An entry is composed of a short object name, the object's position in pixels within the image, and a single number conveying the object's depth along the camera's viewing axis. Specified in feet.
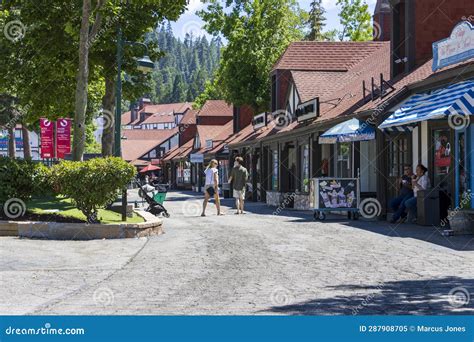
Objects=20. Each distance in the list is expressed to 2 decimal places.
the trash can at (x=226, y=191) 146.20
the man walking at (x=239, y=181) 77.51
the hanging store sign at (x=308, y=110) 85.40
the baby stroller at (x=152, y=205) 72.89
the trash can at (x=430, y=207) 55.72
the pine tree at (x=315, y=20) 246.41
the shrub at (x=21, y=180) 50.24
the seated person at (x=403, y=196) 59.62
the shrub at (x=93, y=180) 47.57
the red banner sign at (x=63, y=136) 125.08
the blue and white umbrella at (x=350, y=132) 66.54
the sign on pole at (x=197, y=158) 174.09
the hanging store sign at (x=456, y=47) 55.16
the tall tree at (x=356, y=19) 184.96
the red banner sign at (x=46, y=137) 122.93
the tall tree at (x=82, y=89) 60.44
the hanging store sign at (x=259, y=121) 123.03
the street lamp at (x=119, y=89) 57.98
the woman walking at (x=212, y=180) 75.44
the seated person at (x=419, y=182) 57.36
